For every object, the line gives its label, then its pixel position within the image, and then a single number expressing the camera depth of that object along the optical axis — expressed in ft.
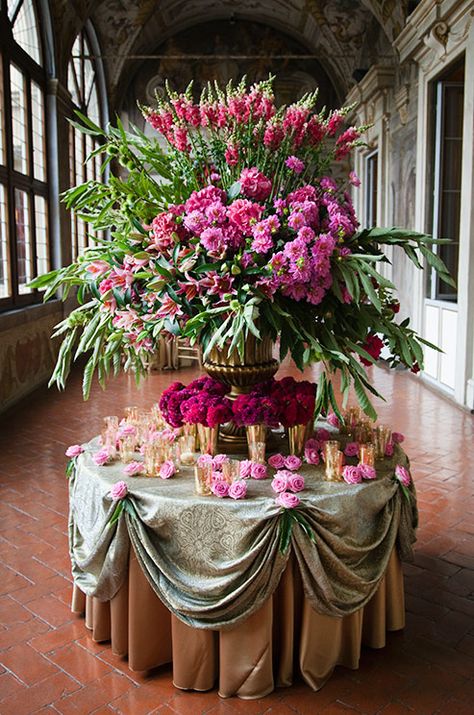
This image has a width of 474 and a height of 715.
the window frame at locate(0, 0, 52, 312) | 25.81
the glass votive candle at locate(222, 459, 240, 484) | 8.13
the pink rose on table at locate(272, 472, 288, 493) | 7.93
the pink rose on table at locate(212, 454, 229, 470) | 8.48
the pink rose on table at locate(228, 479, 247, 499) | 7.81
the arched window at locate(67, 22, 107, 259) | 38.88
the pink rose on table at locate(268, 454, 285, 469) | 8.68
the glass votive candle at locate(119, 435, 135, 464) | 9.12
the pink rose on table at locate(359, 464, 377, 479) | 8.32
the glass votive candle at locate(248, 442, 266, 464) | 8.53
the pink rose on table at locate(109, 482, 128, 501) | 7.95
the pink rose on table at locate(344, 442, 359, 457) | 9.16
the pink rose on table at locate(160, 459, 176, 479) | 8.49
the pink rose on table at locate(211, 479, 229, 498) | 7.90
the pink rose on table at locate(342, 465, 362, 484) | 8.19
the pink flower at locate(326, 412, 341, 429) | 10.59
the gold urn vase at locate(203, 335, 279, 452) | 8.86
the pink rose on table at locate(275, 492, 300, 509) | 7.55
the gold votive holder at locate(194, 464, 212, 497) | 7.99
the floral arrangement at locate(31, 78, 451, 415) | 7.55
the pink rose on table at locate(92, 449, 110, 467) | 9.04
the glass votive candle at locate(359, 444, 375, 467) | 8.50
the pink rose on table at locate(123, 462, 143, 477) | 8.61
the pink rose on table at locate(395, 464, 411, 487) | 8.59
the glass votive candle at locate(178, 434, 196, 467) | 9.03
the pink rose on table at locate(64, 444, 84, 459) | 9.47
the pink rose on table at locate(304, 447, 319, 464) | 8.84
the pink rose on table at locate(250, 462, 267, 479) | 8.32
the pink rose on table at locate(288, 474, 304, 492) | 7.92
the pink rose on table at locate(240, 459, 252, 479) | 8.36
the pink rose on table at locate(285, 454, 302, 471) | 8.56
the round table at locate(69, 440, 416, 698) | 7.69
